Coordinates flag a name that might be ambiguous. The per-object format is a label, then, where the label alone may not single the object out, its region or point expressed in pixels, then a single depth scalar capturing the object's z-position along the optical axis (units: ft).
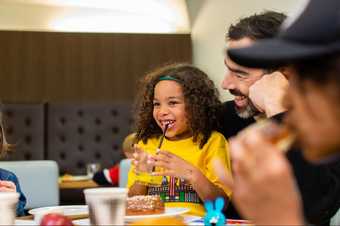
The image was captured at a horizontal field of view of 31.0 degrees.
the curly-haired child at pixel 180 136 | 6.03
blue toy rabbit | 4.15
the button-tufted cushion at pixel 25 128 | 19.61
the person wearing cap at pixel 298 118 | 2.20
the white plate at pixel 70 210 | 4.51
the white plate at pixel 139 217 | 4.31
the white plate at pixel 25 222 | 4.45
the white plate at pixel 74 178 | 15.89
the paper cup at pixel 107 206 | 3.88
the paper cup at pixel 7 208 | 4.16
